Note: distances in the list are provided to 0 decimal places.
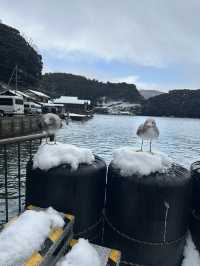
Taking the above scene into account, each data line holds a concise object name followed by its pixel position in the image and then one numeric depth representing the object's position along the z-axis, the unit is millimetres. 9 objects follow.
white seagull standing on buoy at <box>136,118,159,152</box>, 2371
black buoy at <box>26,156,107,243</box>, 2074
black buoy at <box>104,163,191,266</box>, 2029
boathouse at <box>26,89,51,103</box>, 52310
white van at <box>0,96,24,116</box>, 25788
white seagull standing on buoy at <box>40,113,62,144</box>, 2551
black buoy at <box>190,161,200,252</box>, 2334
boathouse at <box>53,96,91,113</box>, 80965
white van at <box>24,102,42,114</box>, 34712
